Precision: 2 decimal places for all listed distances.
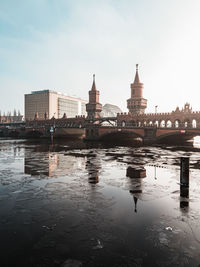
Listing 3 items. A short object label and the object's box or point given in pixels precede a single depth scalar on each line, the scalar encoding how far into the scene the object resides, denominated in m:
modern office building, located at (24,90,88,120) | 176.62
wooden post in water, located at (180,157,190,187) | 11.63
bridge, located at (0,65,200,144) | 47.78
